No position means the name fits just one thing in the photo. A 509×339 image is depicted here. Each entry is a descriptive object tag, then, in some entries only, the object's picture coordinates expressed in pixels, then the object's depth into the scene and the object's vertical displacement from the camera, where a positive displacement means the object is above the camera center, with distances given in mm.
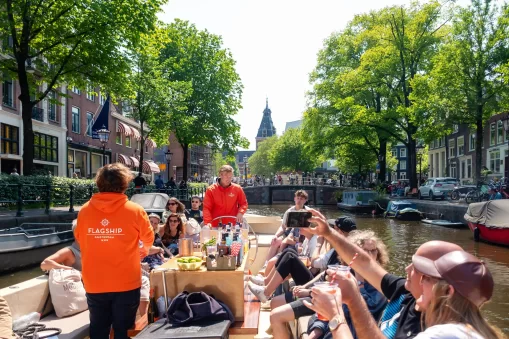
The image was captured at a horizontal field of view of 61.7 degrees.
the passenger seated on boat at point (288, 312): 3340 -1107
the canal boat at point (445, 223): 18453 -2276
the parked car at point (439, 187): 26062 -926
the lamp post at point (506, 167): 26369 +341
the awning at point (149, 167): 37969 +524
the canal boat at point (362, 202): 27281 -1935
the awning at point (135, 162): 36500 +930
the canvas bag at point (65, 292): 3959 -1116
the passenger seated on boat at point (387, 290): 1671 -602
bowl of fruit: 3217 -697
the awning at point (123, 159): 34031 +1096
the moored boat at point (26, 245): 8070 -1462
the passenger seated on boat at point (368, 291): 2968 -851
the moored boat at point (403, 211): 21984 -2041
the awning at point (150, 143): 38719 +2770
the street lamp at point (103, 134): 15945 +1436
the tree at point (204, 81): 27922 +6132
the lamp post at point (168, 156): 24134 +957
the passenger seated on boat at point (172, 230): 5652 -768
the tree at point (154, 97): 22531 +4173
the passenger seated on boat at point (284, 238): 4926 -806
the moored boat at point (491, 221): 13367 -1585
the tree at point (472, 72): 20750 +5026
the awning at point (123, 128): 34125 +3582
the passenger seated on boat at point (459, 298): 1395 -428
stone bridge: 41219 -2162
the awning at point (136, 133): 36366 +3395
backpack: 2883 -938
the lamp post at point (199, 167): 71050 +966
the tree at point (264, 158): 76812 +2693
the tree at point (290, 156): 59406 +2355
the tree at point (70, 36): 13117 +4365
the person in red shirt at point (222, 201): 5500 -370
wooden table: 3180 -838
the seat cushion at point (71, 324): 3578 -1349
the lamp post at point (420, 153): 43531 +2027
